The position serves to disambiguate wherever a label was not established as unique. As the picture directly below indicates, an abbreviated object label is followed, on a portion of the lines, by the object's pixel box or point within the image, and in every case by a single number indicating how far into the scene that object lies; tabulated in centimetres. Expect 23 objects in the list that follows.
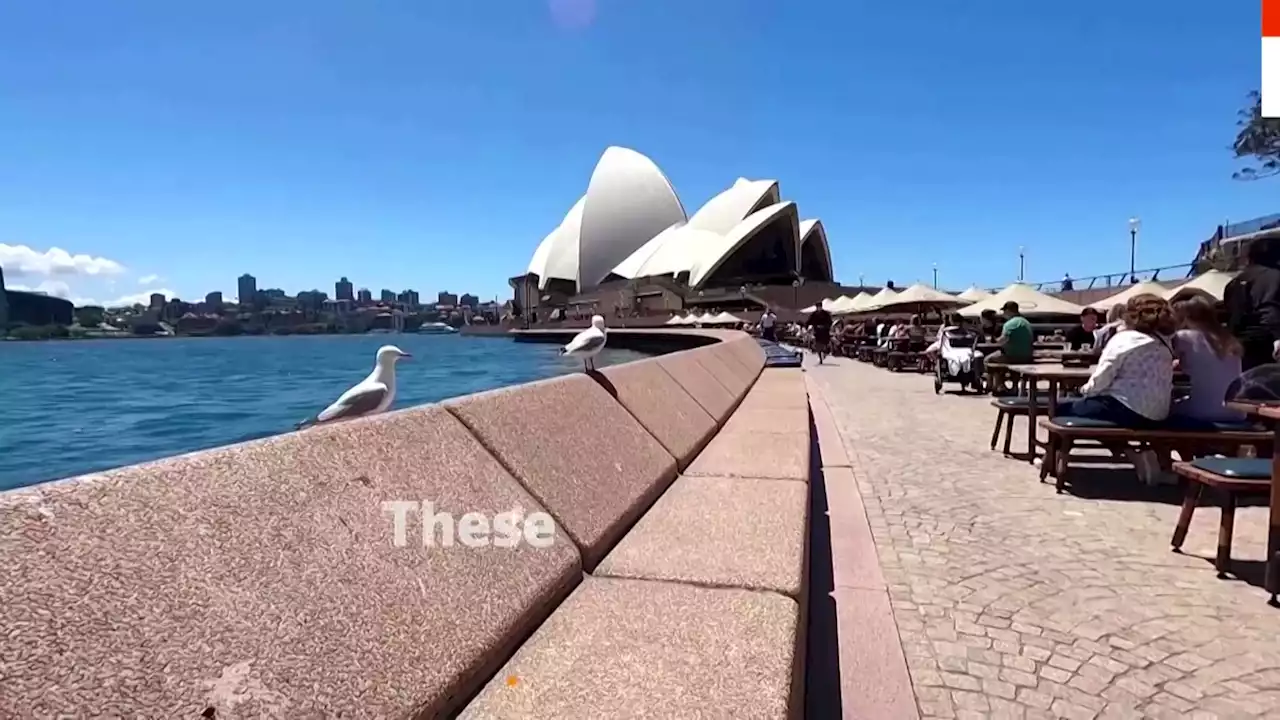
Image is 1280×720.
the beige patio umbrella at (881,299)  2164
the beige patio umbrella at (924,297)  1970
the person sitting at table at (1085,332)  998
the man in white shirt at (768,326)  2264
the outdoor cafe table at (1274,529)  262
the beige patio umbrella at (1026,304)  1580
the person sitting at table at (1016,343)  831
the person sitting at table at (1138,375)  402
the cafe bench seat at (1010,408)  516
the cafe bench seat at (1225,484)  278
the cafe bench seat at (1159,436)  391
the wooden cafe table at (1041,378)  461
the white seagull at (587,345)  386
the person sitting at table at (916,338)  1455
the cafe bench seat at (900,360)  1399
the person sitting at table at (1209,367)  418
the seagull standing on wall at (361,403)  279
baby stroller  985
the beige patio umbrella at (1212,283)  1146
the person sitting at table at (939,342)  1059
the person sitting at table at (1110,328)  693
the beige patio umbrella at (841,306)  2736
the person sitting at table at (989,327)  1274
